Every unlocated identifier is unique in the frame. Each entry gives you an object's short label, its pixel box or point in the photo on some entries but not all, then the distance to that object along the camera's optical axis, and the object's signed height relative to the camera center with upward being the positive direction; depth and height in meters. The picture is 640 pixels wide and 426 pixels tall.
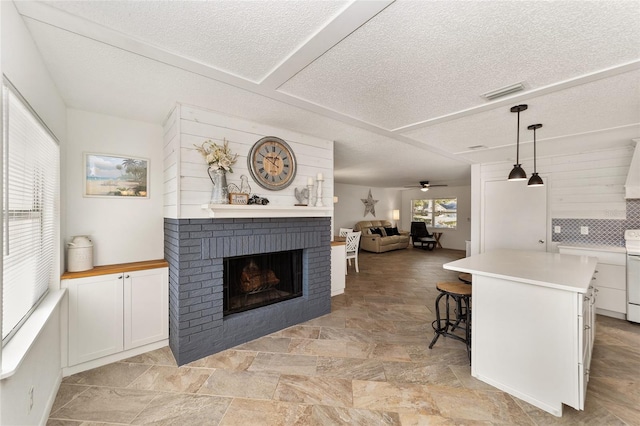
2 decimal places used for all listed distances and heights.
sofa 8.79 -0.82
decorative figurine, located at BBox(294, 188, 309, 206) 3.22 +0.21
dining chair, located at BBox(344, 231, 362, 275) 5.89 -0.70
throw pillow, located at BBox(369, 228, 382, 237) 9.10 -0.62
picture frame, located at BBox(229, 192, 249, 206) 2.55 +0.14
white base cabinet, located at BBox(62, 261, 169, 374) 2.25 -0.89
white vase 2.46 +0.24
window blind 1.32 +0.02
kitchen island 1.79 -0.87
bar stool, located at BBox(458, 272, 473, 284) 2.86 -0.71
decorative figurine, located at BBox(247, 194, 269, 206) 2.74 +0.13
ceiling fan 7.98 +0.88
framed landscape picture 2.63 +0.37
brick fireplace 2.41 -0.64
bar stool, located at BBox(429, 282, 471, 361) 2.53 -0.95
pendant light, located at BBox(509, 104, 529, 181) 2.72 +0.40
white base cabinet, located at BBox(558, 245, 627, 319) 3.43 -0.89
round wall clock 2.85 +0.55
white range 3.29 -0.88
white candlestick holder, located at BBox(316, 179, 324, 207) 3.29 +0.21
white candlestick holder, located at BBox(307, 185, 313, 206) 3.24 +0.24
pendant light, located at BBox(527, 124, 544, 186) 2.96 +0.37
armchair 9.51 -0.82
